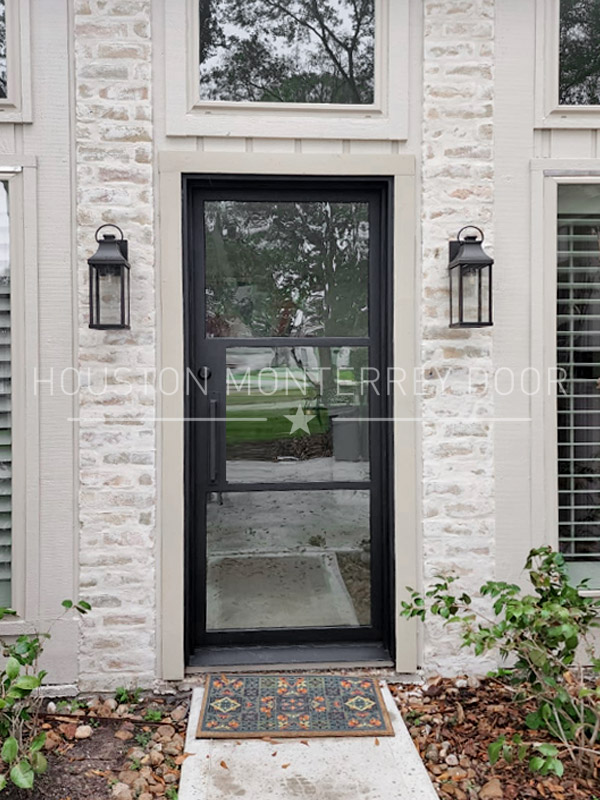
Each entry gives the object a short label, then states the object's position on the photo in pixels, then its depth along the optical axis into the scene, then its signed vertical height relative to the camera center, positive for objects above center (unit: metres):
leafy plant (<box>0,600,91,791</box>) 2.29 -1.26
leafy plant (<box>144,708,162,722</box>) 3.14 -1.50
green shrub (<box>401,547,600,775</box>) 2.65 -1.07
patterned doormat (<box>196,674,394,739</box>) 3.00 -1.47
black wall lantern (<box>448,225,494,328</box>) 3.24 +0.44
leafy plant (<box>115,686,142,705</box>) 3.30 -1.48
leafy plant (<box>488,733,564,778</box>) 2.31 -1.31
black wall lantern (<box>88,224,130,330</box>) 3.18 +0.42
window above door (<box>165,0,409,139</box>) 3.32 +1.49
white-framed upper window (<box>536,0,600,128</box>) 3.40 +1.52
